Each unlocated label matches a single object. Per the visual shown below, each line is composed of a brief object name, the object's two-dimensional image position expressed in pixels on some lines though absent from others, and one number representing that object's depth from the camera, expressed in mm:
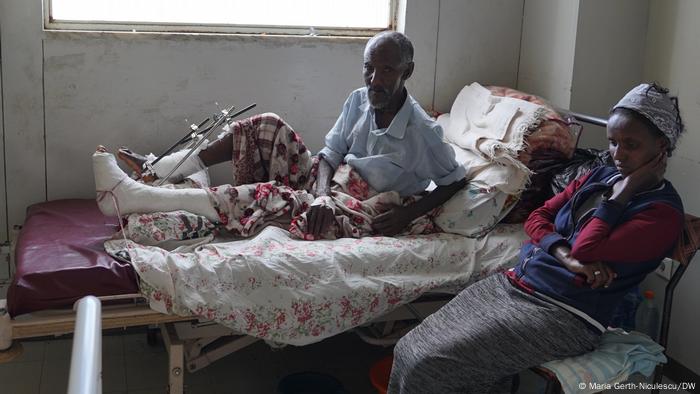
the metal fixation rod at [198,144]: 2670
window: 3066
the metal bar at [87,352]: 945
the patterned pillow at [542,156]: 2762
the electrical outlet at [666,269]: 2710
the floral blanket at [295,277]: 2264
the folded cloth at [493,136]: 2717
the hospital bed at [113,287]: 2145
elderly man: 2652
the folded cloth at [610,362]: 2020
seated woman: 2041
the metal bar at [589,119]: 2704
